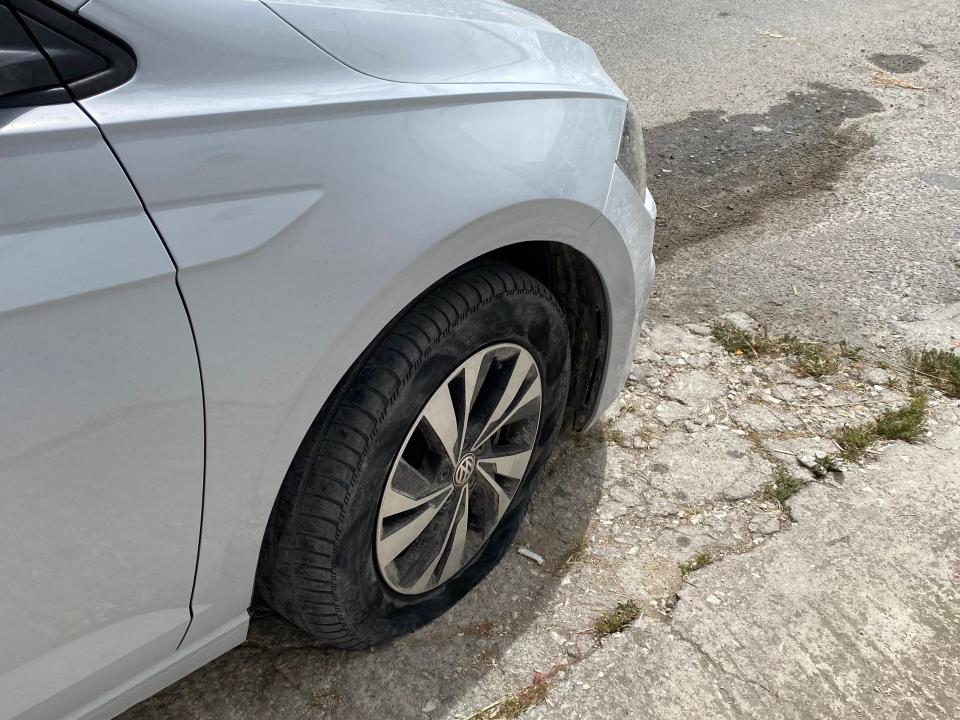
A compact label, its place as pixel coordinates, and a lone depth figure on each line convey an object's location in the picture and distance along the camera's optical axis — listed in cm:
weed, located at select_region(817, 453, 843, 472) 244
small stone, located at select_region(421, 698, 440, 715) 179
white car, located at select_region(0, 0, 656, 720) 107
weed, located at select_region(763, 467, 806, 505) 235
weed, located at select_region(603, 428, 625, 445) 252
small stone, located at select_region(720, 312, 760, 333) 299
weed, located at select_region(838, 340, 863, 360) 288
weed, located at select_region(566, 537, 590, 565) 215
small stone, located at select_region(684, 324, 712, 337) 296
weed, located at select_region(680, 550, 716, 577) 213
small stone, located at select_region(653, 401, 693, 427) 261
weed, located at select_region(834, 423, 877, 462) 250
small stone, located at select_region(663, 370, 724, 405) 269
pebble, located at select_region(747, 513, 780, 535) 225
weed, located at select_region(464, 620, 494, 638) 195
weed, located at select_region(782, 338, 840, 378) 281
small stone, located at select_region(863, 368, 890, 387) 278
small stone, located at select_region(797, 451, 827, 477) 243
